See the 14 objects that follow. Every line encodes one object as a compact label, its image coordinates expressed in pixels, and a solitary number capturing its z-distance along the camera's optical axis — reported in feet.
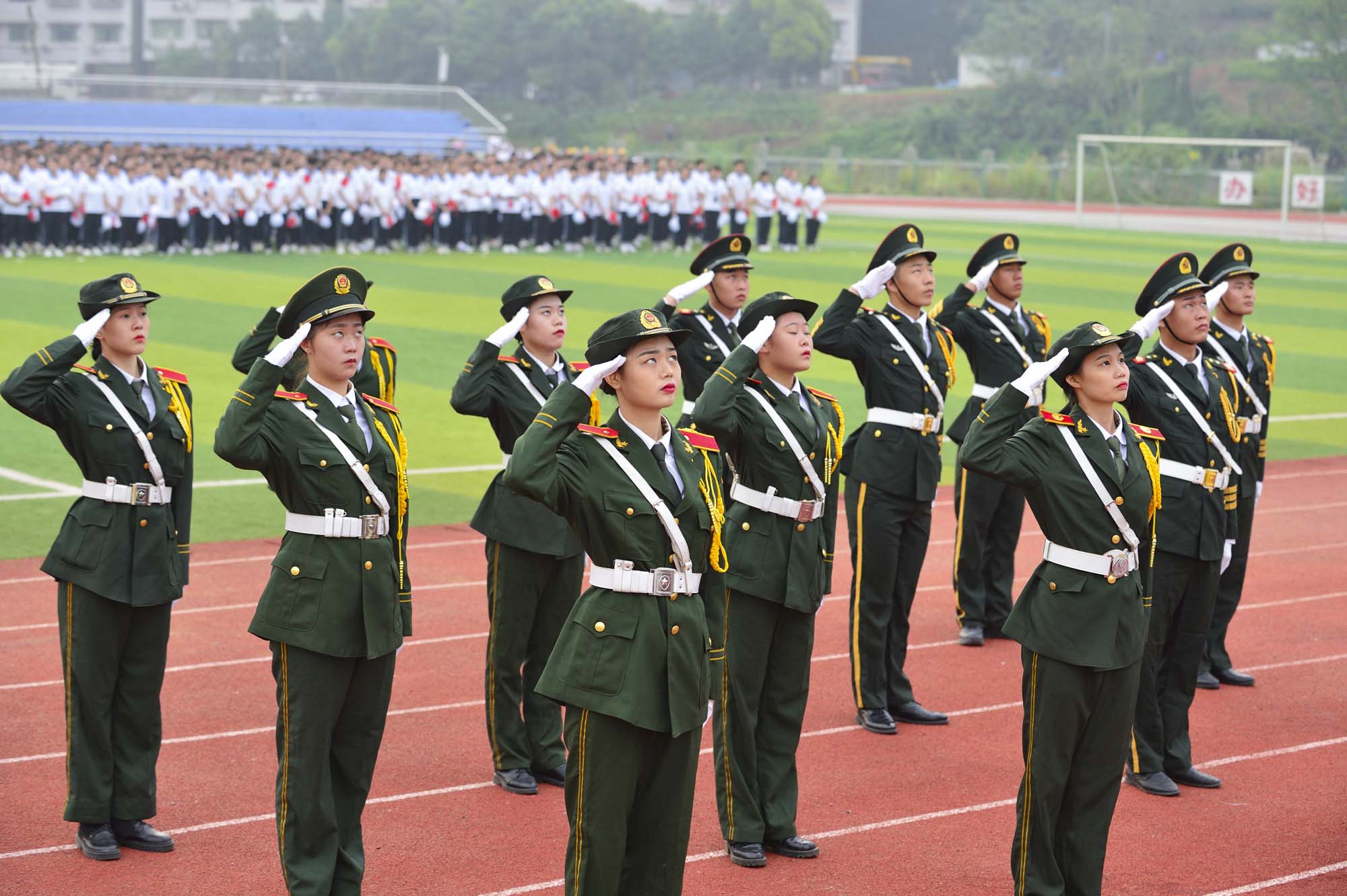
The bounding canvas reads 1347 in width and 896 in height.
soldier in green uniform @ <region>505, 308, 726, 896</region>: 16.42
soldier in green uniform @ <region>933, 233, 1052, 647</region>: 31.86
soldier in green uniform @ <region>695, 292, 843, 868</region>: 21.24
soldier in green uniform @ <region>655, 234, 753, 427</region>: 28.84
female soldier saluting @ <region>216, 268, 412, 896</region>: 18.20
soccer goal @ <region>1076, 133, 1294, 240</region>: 163.53
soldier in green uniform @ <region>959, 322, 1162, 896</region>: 18.88
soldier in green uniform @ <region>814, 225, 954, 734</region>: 26.68
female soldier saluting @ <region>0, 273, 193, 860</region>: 20.54
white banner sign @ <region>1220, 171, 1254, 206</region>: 163.84
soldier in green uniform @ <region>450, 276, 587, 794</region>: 23.57
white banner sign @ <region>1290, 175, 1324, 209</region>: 147.33
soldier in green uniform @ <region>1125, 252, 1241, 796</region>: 23.86
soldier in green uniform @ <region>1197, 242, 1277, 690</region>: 27.48
